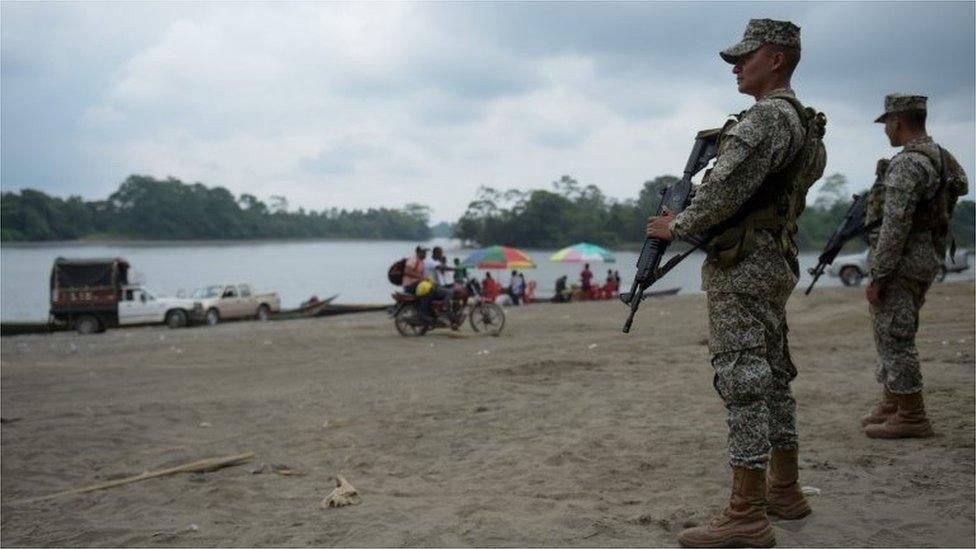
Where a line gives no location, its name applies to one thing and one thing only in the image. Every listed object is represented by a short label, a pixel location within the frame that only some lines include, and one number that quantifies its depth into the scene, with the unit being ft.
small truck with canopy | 86.77
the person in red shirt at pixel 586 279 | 105.40
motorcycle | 53.47
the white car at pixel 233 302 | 93.16
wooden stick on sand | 17.85
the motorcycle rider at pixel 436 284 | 53.31
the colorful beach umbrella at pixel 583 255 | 108.06
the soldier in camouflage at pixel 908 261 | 16.06
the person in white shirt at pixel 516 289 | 99.30
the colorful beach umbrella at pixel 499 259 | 97.04
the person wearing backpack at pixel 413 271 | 54.28
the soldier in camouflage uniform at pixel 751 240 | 10.86
